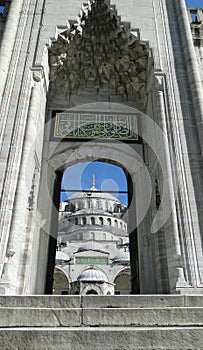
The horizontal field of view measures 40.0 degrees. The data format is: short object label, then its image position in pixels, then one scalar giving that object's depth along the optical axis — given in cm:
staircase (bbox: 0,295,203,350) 236
